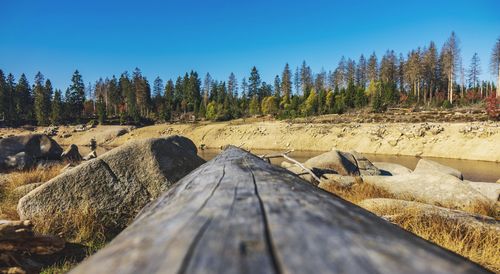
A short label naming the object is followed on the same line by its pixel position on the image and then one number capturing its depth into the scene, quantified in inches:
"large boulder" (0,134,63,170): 553.9
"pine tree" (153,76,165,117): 2849.2
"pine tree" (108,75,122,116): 3292.3
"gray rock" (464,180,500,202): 333.7
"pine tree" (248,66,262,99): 3385.8
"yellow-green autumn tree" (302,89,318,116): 2313.0
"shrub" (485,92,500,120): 1395.2
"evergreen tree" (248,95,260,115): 2805.1
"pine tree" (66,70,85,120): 2883.9
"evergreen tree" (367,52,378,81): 3021.7
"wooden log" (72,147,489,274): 29.9
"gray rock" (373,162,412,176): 652.6
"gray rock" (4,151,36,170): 544.8
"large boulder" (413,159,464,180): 519.8
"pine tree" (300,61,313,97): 3545.8
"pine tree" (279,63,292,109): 3307.1
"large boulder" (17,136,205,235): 229.8
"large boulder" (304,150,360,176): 531.2
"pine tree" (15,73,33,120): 2822.3
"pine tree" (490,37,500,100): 2337.7
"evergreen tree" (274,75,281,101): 3440.9
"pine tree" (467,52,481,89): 3021.7
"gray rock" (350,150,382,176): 583.2
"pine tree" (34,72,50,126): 2613.2
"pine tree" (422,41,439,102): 2503.7
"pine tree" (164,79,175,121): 3252.0
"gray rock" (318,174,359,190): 371.1
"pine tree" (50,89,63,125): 2613.2
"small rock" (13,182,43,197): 312.4
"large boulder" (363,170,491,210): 307.4
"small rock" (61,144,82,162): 757.5
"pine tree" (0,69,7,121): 2615.7
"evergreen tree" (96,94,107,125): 2578.7
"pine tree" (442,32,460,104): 2361.0
